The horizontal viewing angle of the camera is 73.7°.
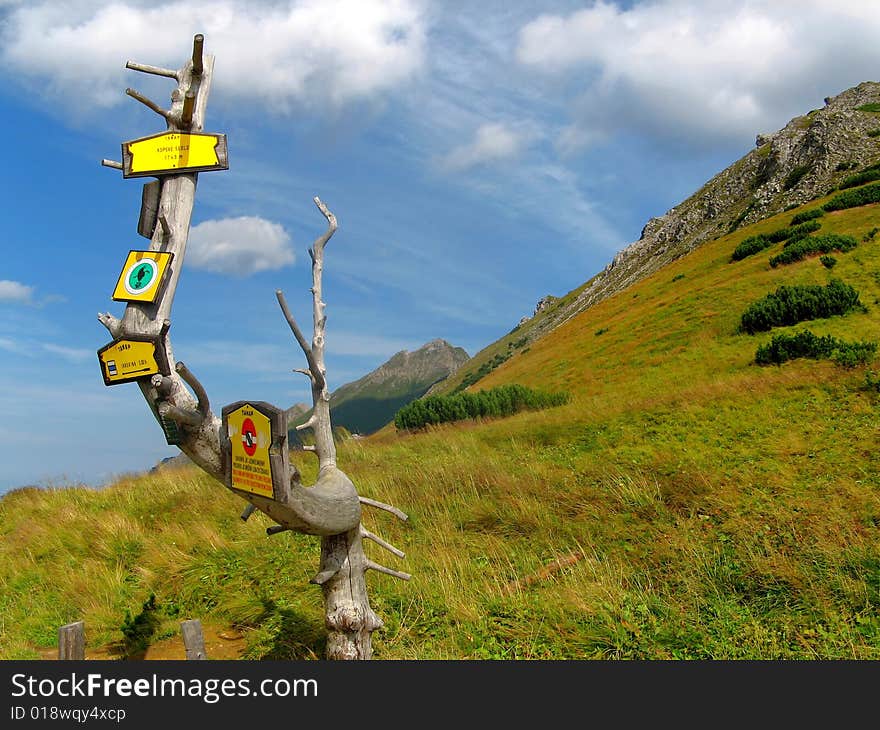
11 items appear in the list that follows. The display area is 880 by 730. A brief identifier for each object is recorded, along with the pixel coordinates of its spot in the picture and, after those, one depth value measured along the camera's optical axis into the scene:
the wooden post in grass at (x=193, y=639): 4.86
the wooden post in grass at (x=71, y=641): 5.07
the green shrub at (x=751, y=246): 32.78
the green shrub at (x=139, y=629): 7.34
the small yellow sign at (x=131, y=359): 4.31
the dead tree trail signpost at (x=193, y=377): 4.30
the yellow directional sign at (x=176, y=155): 5.02
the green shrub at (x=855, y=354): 14.79
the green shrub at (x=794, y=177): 46.91
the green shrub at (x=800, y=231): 29.83
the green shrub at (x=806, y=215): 32.31
